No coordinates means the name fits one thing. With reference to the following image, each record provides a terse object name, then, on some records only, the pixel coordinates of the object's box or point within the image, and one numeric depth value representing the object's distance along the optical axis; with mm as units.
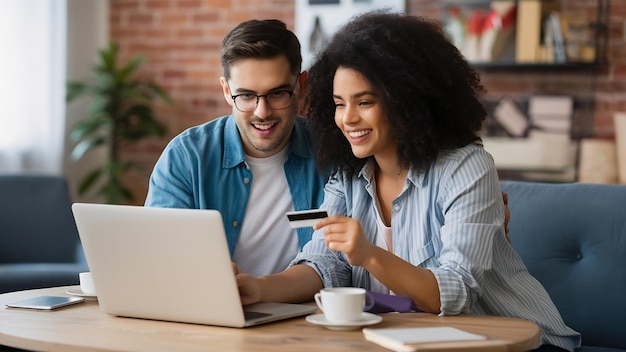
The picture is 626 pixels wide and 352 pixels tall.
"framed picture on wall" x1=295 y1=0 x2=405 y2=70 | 6387
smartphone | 2772
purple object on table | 2710
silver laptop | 2519
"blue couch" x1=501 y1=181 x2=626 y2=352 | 3365
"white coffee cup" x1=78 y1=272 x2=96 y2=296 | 2909
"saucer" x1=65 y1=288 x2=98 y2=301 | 2901
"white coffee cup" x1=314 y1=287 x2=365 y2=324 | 2528
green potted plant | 6559
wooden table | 2421
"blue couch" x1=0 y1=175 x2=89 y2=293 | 4979
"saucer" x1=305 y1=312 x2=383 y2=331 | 2534
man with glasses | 3249
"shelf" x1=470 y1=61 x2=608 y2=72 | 5723
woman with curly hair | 2790
